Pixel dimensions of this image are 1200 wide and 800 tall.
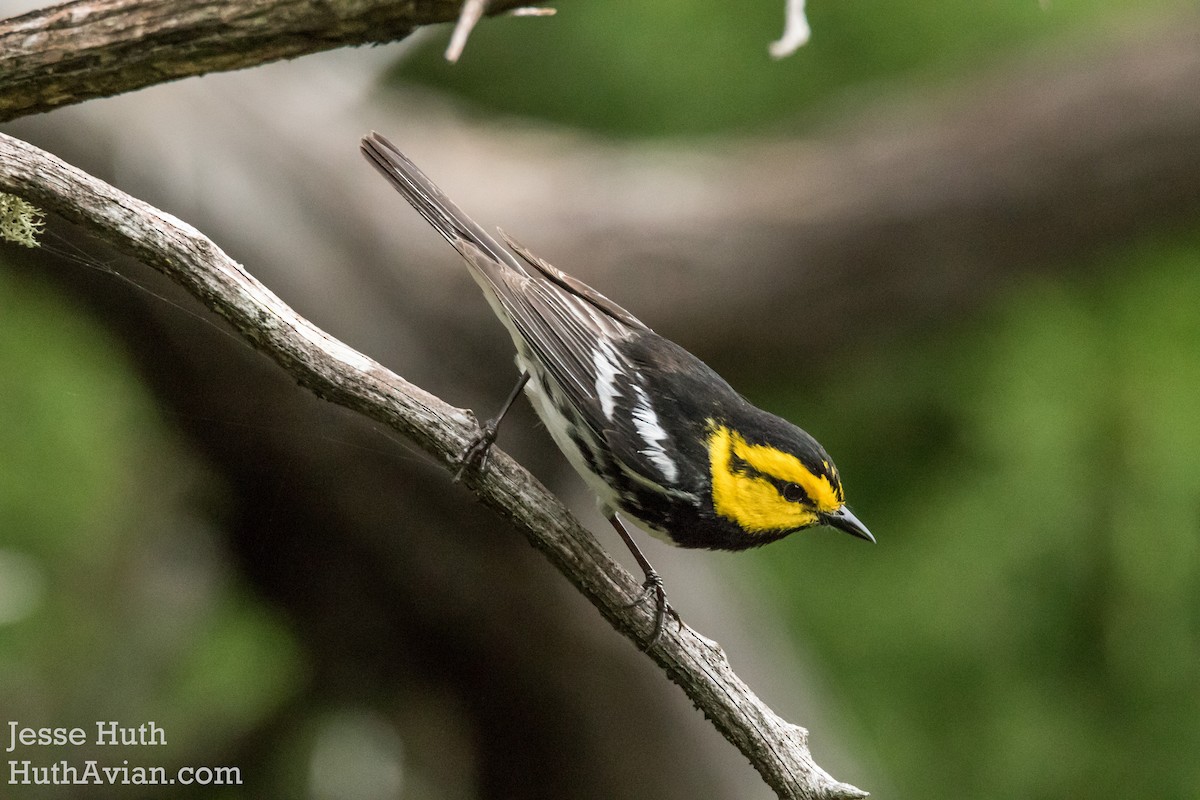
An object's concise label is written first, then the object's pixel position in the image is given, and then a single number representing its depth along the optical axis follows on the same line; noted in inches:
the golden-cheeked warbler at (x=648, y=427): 215.9
